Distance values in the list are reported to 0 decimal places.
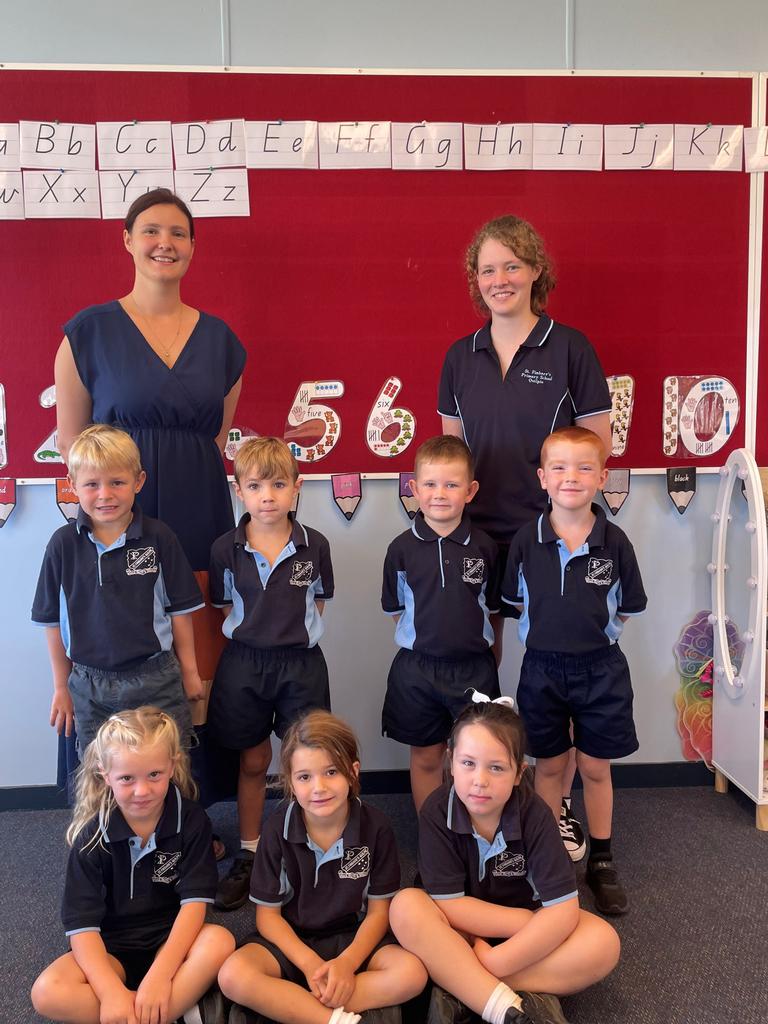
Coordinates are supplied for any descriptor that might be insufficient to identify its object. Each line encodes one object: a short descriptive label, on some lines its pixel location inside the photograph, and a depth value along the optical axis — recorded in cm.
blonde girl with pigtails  157
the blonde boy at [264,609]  203
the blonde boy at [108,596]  189
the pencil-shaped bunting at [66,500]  255
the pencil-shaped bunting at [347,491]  261
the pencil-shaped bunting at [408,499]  262
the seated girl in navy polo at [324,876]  163
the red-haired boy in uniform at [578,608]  200
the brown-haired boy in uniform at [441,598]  207
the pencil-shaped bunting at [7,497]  254
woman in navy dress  207
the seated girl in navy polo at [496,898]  161
